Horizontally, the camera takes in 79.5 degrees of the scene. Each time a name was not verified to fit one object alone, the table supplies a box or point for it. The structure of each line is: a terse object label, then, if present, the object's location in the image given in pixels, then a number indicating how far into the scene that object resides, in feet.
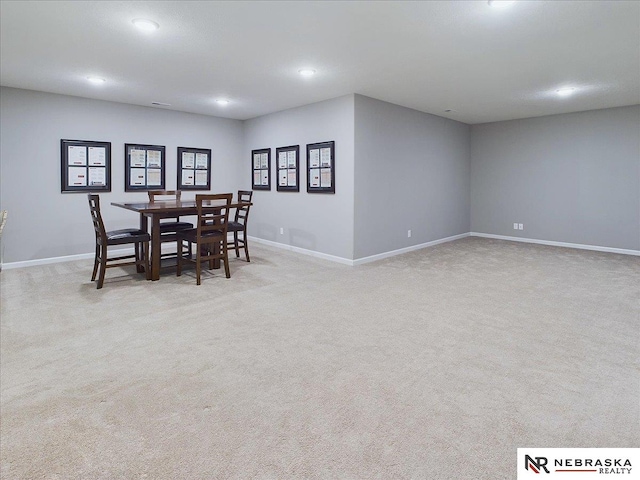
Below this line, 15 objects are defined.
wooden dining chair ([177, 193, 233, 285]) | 14.56
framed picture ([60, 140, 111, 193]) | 17.93
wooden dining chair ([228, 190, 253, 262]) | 17.61
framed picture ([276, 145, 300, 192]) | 20.62
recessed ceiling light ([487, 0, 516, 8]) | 8.61
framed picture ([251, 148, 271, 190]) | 22.74
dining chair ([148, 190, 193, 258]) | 15.93
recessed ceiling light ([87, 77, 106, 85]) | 15.07
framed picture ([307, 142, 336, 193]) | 18.43
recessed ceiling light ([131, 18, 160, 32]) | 9.82
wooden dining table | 14.25
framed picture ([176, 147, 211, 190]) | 21.95
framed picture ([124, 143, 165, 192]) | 19.83
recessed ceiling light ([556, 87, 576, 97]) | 16.51
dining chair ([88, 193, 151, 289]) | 13.65
